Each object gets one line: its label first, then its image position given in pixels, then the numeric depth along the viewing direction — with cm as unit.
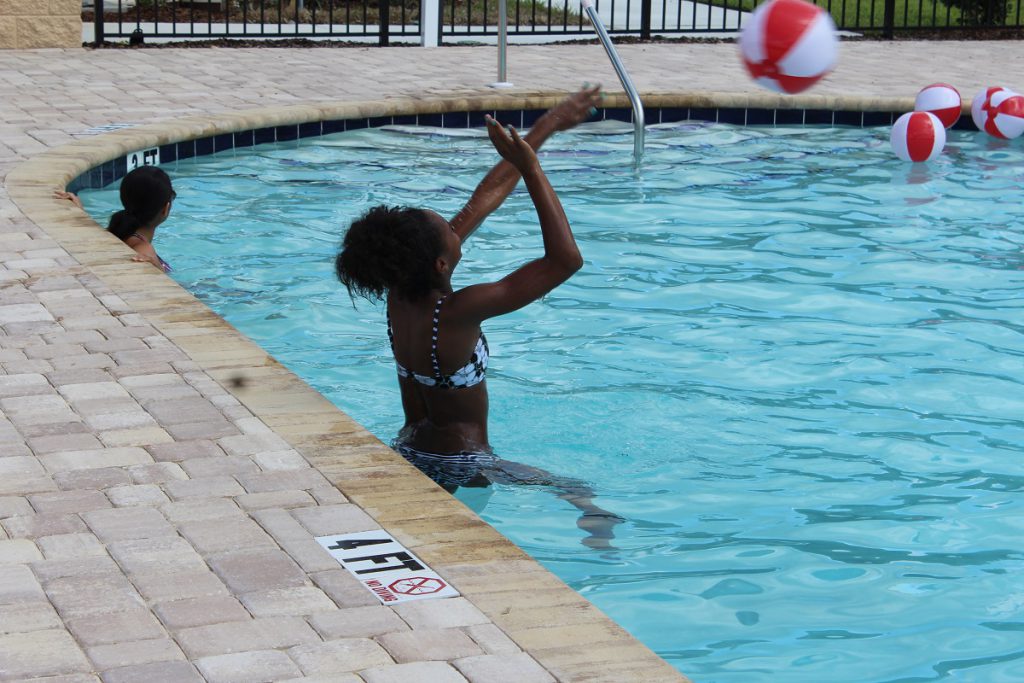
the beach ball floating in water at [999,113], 1156
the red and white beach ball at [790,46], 604
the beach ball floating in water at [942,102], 1162
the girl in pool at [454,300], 421
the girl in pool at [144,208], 698
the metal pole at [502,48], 1213
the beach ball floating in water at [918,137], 1080
